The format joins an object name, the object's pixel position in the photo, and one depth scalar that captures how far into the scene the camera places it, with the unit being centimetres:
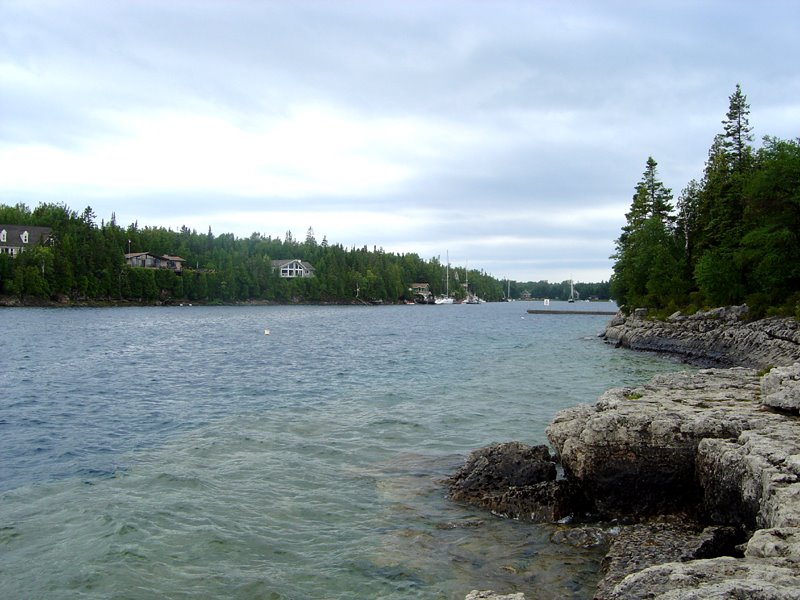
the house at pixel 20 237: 13700
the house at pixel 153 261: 16308
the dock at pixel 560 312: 15338
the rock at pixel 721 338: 3481
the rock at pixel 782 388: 1277
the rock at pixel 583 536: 1051
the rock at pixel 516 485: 1195
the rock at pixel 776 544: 676
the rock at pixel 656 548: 844
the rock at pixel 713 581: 546
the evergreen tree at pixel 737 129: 6606
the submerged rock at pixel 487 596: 699
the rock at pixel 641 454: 1145
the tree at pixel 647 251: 6712
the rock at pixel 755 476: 837
